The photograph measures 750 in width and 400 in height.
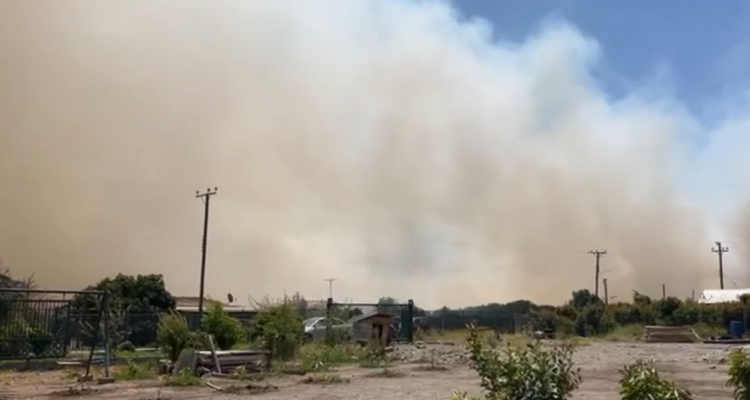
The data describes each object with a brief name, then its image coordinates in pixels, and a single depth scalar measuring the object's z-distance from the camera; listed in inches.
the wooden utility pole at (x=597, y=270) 2913.9
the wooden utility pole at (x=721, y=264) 3019.2
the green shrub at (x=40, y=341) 839.7
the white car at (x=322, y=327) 1062.4
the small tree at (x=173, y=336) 798.5
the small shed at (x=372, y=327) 1105.4
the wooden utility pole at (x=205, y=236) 1790.1
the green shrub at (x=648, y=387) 206.2
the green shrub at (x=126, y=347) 1041.4
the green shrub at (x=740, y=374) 248.1
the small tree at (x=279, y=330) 847.7
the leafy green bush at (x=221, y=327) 881.5
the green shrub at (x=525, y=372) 217.5
